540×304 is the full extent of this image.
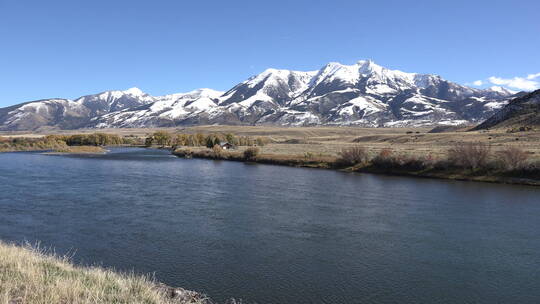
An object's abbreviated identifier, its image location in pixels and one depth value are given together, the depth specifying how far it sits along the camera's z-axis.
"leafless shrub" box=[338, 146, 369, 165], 80.06
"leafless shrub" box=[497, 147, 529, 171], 61.56
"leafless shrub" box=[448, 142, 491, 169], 65.44
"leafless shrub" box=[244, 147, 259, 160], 101.75
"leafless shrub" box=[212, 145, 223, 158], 110.88
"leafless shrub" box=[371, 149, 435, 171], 70.50
